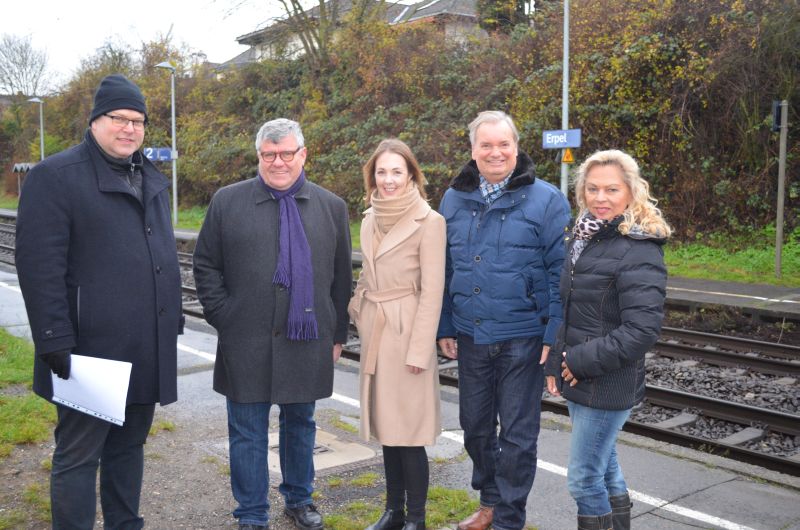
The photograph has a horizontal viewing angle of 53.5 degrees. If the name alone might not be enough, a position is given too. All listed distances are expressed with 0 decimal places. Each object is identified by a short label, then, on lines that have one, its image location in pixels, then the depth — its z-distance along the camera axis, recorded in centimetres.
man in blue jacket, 383
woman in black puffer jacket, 326
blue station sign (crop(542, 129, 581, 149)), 1587
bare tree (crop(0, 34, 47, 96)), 5394
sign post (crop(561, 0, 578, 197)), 1697
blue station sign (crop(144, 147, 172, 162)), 2767
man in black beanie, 325
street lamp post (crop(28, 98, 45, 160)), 4318
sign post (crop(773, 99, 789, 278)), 1248
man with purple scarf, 386
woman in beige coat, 387
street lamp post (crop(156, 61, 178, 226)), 2753
